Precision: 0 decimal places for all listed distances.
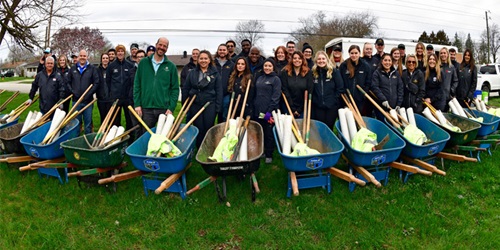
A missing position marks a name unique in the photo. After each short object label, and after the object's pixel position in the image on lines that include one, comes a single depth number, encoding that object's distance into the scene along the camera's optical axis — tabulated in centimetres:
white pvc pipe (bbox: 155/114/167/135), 456
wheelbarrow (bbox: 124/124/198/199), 367
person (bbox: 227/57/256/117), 516
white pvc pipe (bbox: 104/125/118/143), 461
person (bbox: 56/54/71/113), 650
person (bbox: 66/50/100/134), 591
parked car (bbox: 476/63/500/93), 1333
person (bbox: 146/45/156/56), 647
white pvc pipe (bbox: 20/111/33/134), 536
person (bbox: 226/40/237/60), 649
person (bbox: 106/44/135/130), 580
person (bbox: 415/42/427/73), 599
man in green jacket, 470
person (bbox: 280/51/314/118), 504
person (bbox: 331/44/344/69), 597
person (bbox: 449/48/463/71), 676
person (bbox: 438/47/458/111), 618
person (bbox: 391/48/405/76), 571
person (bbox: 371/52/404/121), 529
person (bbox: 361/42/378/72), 575
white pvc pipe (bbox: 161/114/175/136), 447
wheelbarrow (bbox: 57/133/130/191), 396
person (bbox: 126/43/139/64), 664
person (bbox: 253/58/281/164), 491
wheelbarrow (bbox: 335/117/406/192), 382
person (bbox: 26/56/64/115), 614
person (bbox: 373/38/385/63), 621
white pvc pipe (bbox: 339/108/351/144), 465
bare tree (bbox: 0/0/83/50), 1251
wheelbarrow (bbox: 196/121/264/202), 350
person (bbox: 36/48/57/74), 705
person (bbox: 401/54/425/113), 558
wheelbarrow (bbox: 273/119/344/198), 363
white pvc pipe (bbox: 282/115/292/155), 414
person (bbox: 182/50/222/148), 487
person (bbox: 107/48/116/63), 677
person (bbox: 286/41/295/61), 632
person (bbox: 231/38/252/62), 632
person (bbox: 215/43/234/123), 560
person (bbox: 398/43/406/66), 621
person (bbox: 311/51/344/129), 503
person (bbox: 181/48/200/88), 619
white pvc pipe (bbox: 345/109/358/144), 467
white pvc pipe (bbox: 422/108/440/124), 517
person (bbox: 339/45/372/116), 538
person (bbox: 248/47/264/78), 557
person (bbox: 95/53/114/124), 604
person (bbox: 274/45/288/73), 580
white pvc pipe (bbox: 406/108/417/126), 500
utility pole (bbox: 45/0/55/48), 1495
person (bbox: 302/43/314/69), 571
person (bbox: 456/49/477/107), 678
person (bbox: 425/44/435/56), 641
